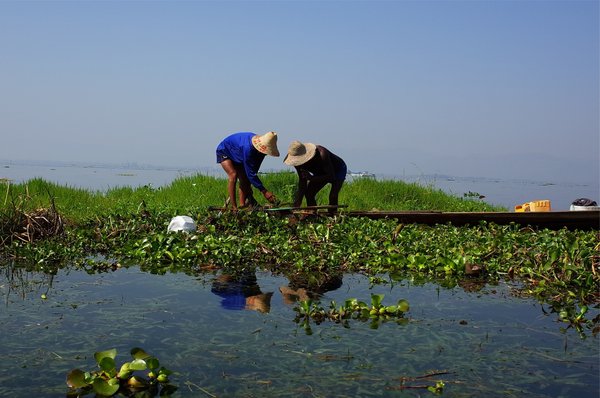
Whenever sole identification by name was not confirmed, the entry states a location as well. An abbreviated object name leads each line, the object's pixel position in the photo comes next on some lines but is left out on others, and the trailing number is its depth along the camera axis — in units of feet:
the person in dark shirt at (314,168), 31.12
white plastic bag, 26.59
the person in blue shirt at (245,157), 30.25
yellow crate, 36.83
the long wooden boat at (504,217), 31.63
